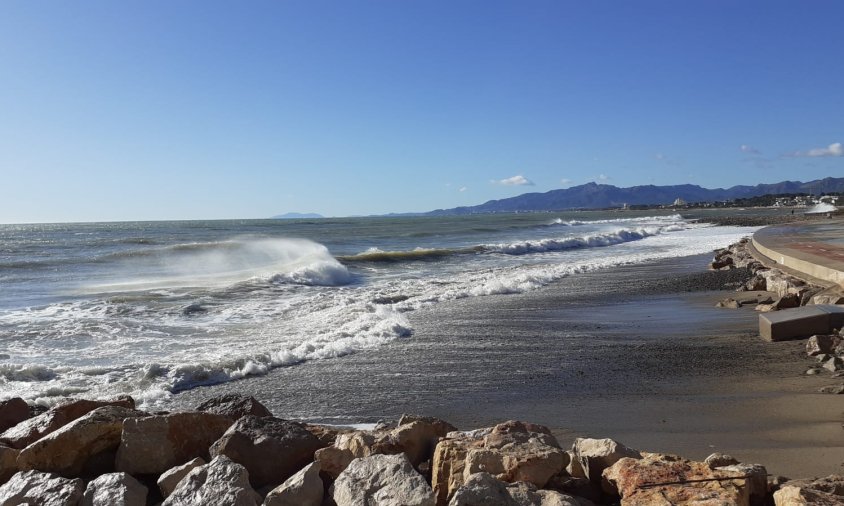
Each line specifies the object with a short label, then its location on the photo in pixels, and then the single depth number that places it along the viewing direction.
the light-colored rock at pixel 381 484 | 3.02
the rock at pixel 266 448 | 3.73
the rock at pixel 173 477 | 3.54
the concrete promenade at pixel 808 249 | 11.88
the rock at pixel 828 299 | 9.40
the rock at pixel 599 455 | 3.54
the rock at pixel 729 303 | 11.59
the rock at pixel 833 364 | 6.69
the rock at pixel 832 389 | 5.89
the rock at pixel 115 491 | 3.35
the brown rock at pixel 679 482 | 2.94
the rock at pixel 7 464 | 3.84
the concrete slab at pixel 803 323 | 8.16
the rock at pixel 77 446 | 3.79
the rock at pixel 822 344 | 7.36
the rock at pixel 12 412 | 4.81
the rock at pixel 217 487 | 3.21
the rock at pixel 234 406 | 4.48
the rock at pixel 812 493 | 2.86
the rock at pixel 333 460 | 3.67
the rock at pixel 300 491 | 3.26
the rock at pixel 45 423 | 4.14
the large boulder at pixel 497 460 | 3.29
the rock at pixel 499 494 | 2.80
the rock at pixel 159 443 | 3.81
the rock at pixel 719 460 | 3.39
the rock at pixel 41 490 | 3.41
